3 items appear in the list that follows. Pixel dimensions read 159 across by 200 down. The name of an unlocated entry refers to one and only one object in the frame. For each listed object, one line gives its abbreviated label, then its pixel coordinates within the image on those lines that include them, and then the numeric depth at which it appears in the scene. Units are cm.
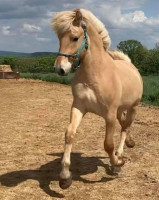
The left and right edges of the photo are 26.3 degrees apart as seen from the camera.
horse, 381
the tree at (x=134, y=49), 4488
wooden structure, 2033
